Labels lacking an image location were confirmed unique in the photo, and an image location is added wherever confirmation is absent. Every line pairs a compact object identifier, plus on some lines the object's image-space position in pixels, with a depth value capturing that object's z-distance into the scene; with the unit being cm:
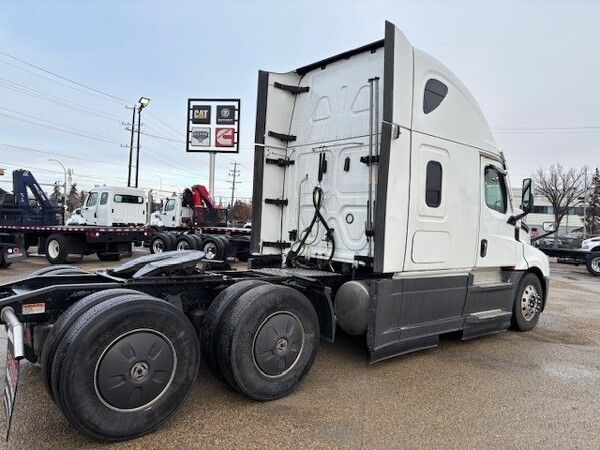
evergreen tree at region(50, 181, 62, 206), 5783
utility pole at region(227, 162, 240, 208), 8078
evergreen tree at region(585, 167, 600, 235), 4291
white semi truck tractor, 305
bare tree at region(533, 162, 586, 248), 4100
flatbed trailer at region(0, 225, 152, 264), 1482
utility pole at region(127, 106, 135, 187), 3997
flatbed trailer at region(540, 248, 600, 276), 1695
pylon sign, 2391
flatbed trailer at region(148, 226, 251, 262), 1598
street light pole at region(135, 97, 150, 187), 4039
